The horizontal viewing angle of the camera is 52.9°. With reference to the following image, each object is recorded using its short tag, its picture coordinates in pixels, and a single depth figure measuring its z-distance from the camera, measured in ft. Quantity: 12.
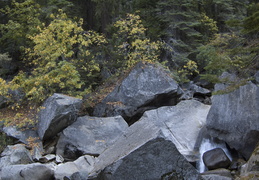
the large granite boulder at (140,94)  39.50
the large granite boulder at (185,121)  30.12
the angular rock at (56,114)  33.06
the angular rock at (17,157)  28.07
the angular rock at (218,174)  22.53
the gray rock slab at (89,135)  31.94
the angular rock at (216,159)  27.02
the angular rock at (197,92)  46.60
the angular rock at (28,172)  24.14
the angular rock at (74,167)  25.23
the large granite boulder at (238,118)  26.86
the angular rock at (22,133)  34.12
